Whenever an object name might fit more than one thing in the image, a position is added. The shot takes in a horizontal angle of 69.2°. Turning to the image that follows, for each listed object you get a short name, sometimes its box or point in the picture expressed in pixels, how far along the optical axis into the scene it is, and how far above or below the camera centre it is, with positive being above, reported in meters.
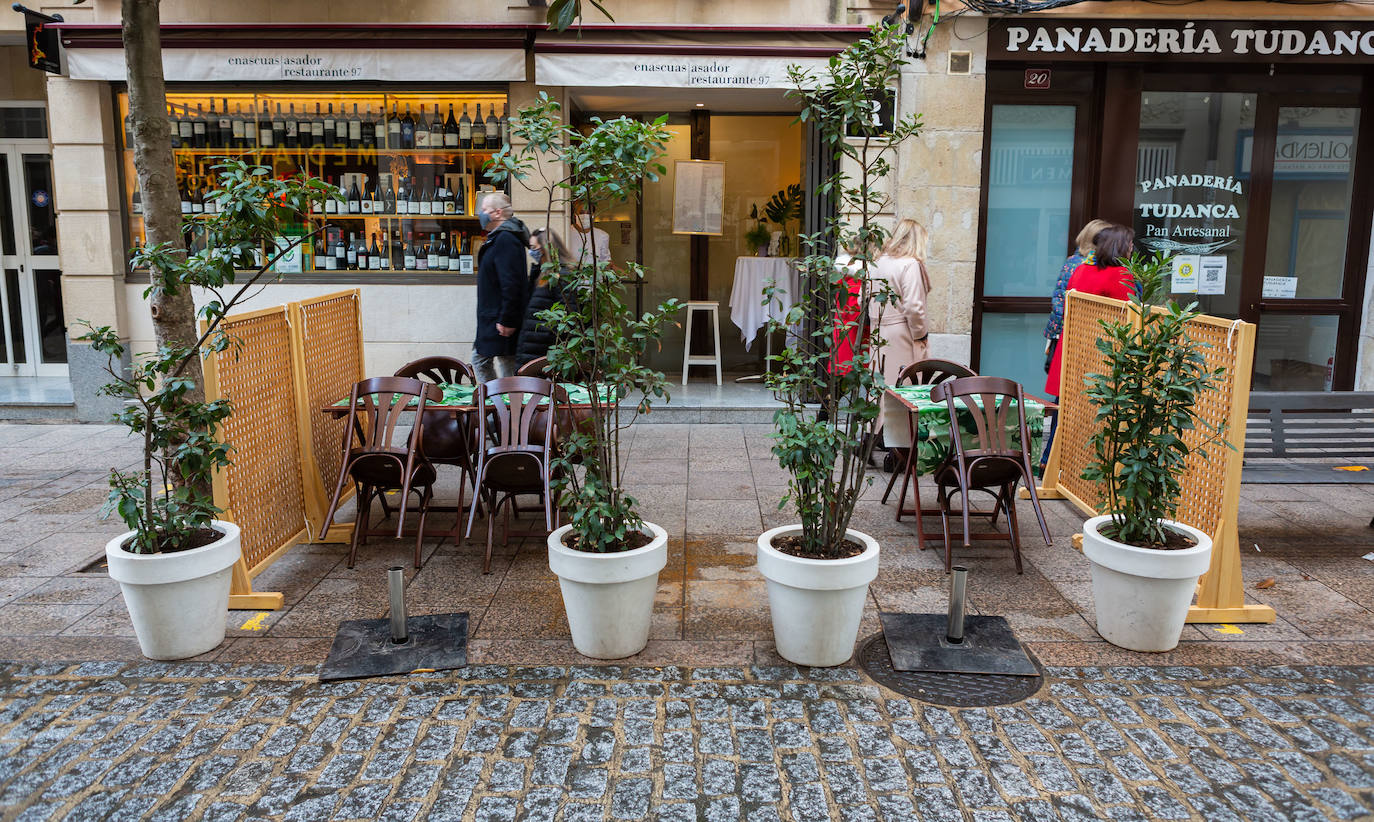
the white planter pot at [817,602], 4.24 -1.46
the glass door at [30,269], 10.80 -0.19
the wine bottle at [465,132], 9.49 +1.18
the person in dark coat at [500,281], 7.48 -0.18
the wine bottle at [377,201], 9.59 +0.52
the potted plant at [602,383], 4.36 -0.58
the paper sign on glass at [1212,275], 9.59 -0.07
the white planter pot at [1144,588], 4.40 -1.44
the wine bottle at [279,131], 9.50 +1.17
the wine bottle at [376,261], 9.62 -0.05
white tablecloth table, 10.77 -0.32
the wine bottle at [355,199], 9.58 +0.54
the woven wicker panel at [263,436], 5.22 -1.00
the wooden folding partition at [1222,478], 4.68 -1.02
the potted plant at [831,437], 4.31 -0.78
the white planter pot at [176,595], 4.35 -1.51
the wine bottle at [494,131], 9.47 +1.19
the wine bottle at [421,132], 9.50 +1.18
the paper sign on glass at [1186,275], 9.59 -0.07
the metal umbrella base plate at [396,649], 4.37 -1.77
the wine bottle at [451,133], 9.51 +1.17
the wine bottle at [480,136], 9.50 +1.15
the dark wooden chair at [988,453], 5.66 -1.07
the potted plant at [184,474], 4.39 -1.01
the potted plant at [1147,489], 4.46 -1.01
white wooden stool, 10.43 -0.90
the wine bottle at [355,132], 9.51 +1.17
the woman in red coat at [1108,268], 6.92 -0.02
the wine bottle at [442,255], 9.57 +0.02
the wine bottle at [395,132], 9.48 +1.17
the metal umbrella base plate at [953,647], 4.39 -1.74
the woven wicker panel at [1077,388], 6.57 -0.84
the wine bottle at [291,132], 9.50 +1.16
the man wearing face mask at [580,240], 9.28 +0.16
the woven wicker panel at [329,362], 6.26 -0.71
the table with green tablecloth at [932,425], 5.97 -0.97
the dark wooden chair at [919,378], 6.16 -0.83
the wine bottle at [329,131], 9.50 +1.18
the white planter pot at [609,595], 4.32 -1.47
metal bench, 6.00 -1.01
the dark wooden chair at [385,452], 5.68 -1.12
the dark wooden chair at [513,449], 5.62 -1.07
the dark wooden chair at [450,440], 6.03 -1.10
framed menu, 11.41 +0.73
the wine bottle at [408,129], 9.49 +1.20
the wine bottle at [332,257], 9.60 -0.02
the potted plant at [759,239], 11.34 +0.25
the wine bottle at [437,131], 9.51 +1.19
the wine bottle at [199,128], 9.52 +1.19
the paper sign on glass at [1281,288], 9.70 -0.19
